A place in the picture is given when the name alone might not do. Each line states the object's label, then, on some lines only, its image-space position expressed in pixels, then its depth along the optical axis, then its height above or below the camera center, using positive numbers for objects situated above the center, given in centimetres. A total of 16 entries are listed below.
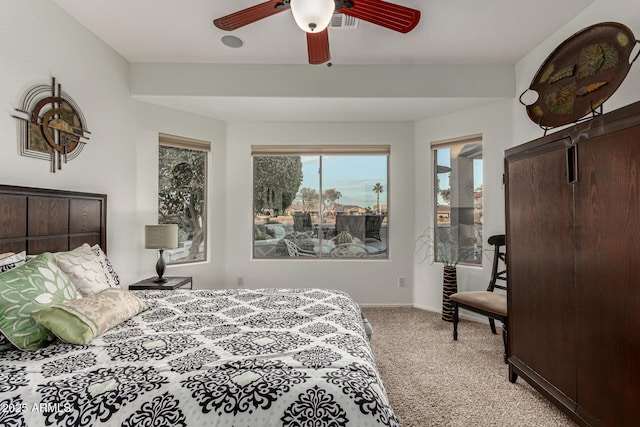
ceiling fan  148 +107
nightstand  300 -63
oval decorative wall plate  187 +93
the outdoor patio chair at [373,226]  431 -12
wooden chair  273 -75
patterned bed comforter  104 -58
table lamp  314 -19
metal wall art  217 +68
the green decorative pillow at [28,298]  138 -37
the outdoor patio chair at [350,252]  434 -47
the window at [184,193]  376 +31
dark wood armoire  145 -27
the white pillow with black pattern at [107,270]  211 -35
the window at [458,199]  374 +21
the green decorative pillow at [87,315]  142 -47
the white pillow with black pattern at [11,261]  162 -22
